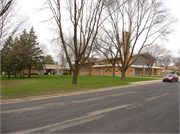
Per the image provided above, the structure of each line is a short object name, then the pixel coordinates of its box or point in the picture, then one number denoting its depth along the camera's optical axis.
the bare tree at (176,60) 60.20
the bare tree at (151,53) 37.41
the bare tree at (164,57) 37.81
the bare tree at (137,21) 17.41
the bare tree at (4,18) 9.05
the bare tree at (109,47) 29.26
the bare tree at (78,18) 13.96
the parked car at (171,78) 20.88
